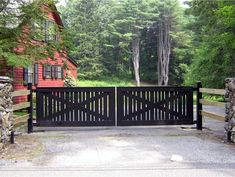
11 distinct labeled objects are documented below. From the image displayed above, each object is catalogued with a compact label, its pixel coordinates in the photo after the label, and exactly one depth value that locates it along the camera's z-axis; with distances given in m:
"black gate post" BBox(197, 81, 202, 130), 10.32
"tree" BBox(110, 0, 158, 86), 55.62
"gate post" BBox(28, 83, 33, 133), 9.91
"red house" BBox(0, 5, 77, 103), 15.26
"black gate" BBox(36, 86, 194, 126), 10.23
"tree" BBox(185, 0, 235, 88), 21.31
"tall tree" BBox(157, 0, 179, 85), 56.22
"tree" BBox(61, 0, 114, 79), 52.25
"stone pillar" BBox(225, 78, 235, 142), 8.02
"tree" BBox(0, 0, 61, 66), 12.70
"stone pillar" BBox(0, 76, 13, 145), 7.43
